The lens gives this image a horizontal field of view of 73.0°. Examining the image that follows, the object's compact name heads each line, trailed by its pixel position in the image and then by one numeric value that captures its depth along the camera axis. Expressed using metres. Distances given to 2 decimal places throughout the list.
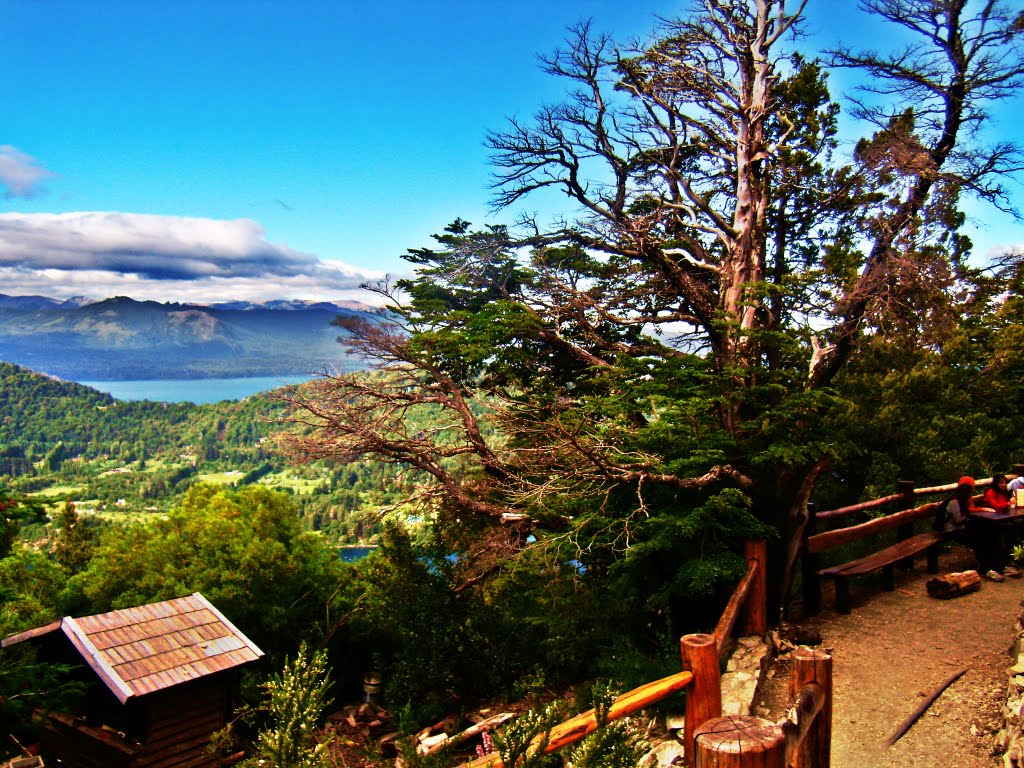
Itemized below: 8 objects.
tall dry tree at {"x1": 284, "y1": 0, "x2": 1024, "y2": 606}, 8.78
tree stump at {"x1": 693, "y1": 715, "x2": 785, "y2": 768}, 2.29
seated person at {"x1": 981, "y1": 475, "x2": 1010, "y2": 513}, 8.86
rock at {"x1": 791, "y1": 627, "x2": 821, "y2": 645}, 7.34
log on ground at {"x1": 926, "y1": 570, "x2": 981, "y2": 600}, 8.19
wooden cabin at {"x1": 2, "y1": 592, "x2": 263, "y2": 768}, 8.46
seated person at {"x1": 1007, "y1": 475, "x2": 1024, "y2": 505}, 9.78
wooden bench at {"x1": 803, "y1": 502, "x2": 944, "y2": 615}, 8.09
